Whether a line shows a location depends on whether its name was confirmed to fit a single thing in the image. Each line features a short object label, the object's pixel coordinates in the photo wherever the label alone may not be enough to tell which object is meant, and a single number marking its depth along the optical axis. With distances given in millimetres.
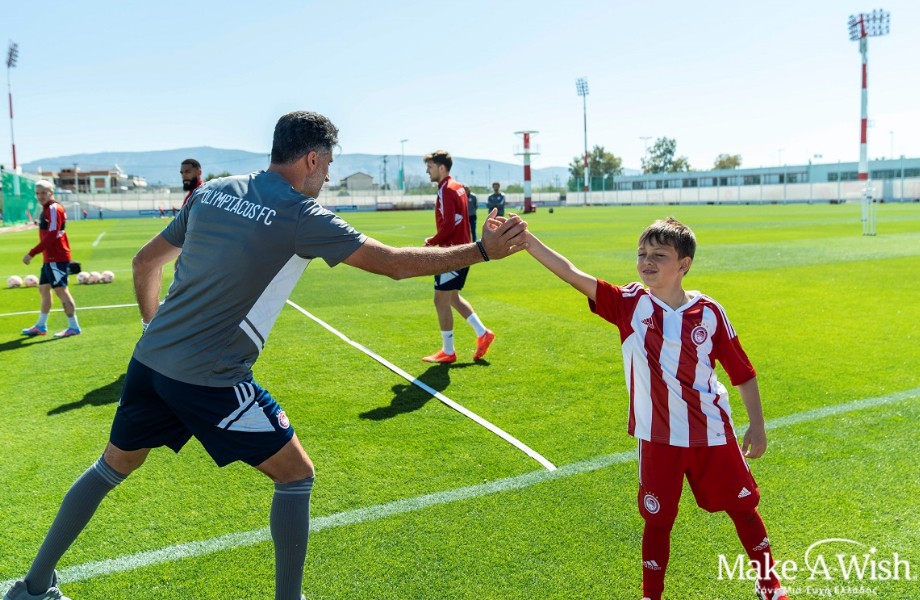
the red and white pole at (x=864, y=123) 38906
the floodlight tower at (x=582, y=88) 92562
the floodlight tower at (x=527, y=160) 73438
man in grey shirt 2688
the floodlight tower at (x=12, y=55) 57550
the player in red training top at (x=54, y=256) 9422
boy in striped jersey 2816
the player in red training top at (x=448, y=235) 7508
